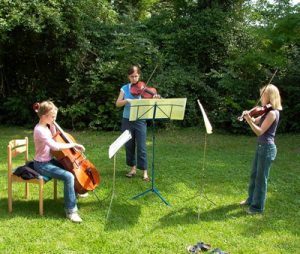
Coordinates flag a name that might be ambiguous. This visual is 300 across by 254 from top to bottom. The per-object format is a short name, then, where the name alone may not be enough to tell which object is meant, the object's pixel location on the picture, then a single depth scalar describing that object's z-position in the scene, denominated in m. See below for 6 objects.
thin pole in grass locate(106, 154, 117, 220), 5.06
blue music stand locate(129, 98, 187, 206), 5.25
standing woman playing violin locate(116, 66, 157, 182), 6.26
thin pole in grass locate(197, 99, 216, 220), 4.85
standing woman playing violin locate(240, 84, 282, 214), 4.85
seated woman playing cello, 4.81
